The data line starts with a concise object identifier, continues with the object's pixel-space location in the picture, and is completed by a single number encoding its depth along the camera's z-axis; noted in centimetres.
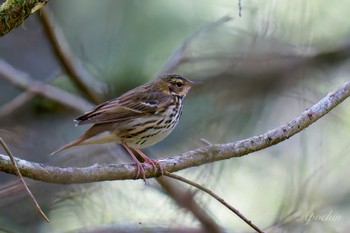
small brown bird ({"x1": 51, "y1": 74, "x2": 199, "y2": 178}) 1048
